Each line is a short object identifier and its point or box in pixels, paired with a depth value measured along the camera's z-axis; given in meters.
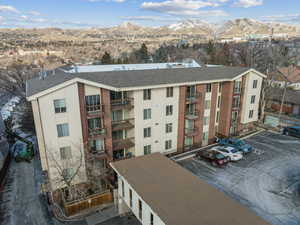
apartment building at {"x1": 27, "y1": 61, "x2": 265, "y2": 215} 18.47
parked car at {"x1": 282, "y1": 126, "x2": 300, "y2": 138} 31.38
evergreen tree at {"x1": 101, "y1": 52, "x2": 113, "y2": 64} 67.64
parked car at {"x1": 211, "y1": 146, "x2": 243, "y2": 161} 24.63
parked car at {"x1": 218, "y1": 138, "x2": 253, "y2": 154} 26.56
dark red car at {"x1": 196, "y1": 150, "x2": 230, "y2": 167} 23.66
